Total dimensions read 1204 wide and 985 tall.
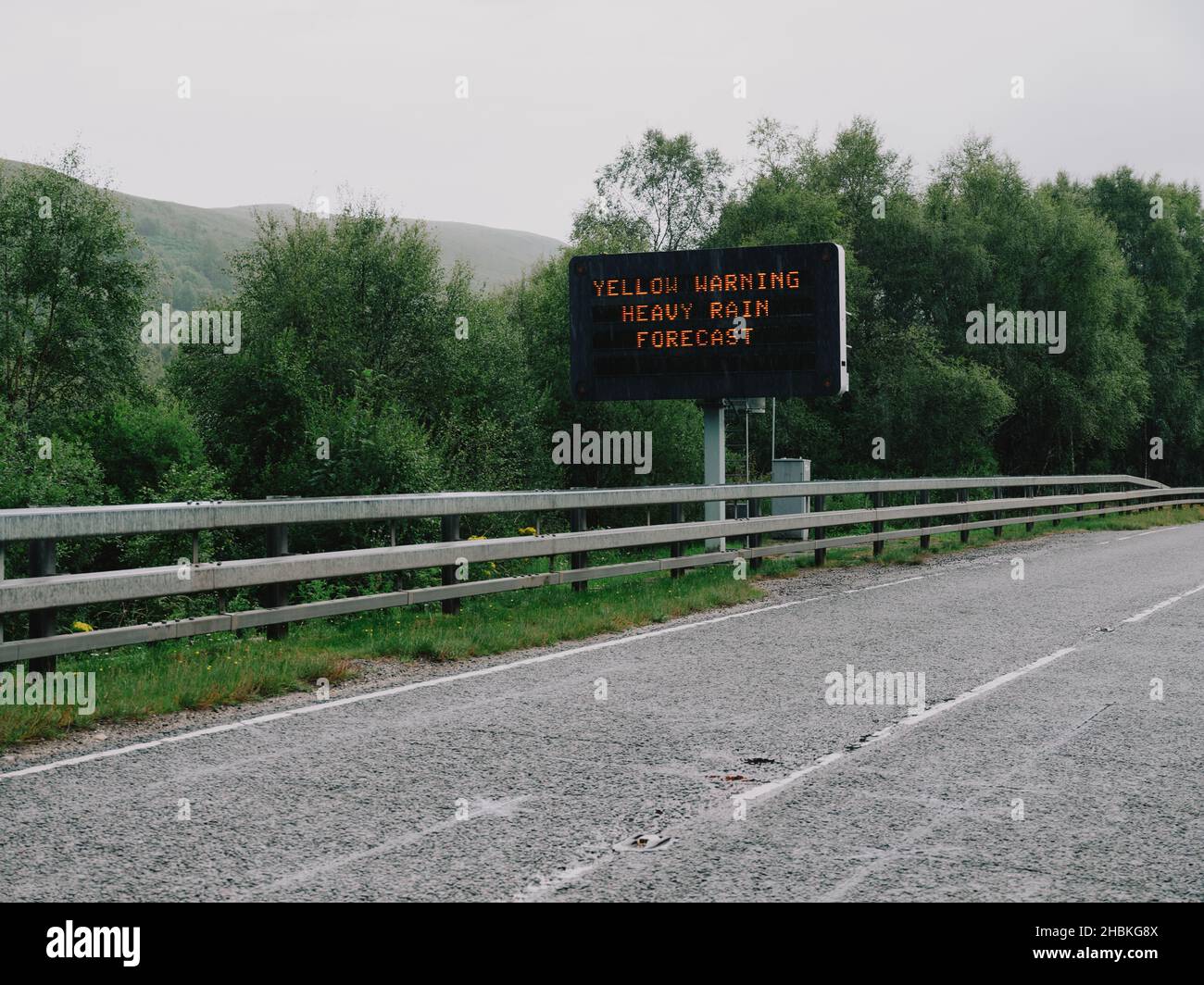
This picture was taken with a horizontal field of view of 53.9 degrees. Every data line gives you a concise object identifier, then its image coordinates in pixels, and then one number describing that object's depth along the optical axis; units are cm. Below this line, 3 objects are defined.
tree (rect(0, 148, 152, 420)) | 4119
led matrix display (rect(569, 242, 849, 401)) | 1928
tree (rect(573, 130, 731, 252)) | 6350
